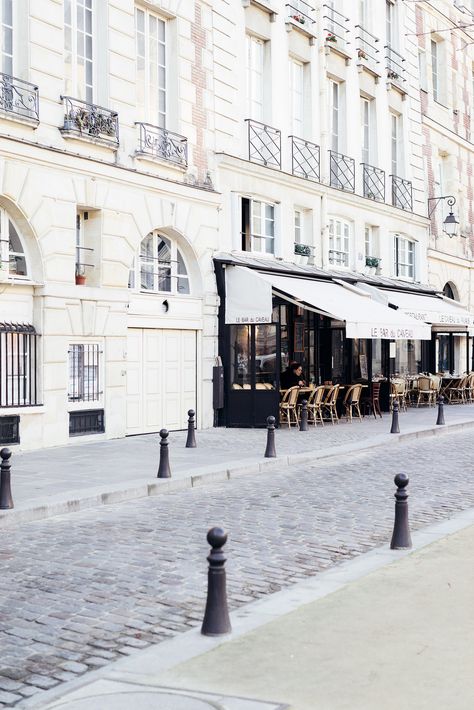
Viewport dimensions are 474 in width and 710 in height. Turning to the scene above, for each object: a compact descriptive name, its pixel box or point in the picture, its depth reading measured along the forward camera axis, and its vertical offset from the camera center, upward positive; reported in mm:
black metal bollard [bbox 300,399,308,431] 18408 -799
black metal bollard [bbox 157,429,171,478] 11312 -1049
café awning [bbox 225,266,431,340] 18609 +1504
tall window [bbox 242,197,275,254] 20531 +3379
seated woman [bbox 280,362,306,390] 20781 -65
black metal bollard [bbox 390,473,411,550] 7586 -1232
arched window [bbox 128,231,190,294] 17609 +2116
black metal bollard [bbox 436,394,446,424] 19750 -844
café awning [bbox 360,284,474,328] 23609 +1804
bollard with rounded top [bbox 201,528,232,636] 5266 -1263
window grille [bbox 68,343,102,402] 15594 +64
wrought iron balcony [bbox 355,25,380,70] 25328 +9189
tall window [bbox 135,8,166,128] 17609 +6011
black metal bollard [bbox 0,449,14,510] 9133 -1087
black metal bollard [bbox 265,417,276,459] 13719 -1059
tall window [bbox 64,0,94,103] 15688 +5637
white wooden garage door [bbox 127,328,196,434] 17109 -52
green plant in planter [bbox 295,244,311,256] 22125 +3024
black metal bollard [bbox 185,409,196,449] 14851 -1005
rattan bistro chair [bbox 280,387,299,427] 19484 -593
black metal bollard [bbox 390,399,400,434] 17719 -913
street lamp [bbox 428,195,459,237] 27688 +4727
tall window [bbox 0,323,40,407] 14172 +171
